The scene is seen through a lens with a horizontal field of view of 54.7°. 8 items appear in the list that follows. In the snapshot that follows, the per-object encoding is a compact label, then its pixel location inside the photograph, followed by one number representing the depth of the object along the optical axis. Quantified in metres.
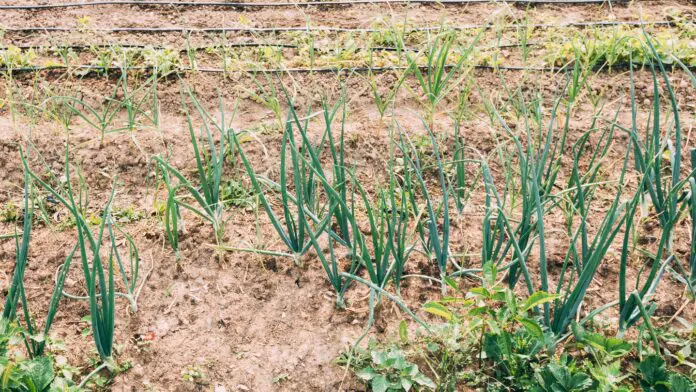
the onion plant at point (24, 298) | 1.83
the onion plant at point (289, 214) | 2.12
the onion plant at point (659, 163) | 2.03
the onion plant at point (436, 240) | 2.06
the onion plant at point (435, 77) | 2.79
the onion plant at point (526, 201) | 1.95
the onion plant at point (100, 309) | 1.79
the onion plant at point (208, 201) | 2.19
